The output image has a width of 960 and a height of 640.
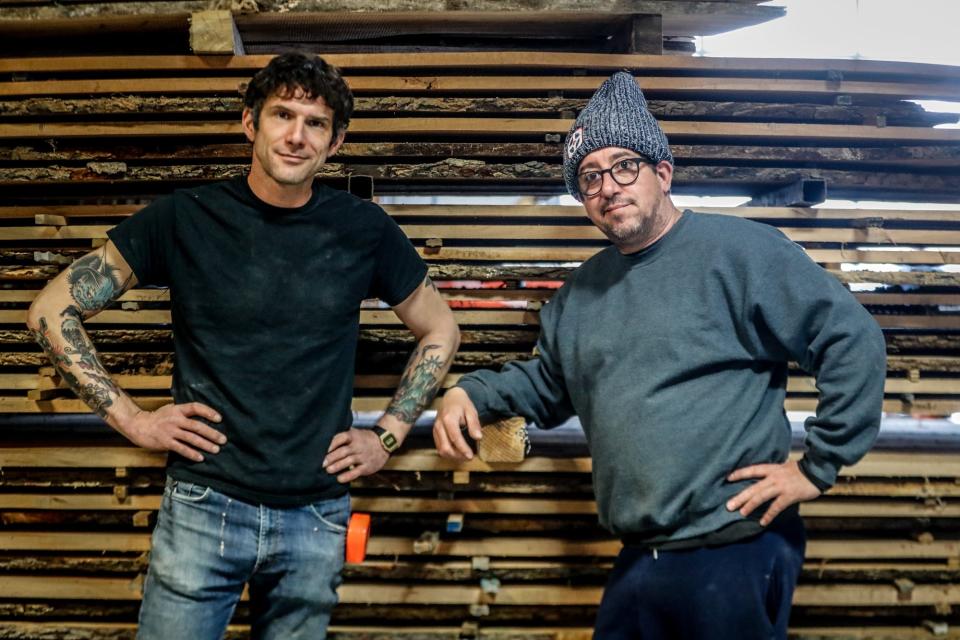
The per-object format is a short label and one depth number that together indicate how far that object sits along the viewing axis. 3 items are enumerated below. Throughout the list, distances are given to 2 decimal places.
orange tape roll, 2.26
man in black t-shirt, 2.10
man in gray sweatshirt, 1.94
